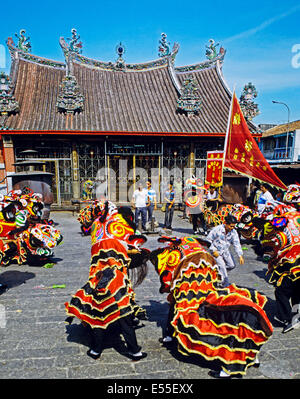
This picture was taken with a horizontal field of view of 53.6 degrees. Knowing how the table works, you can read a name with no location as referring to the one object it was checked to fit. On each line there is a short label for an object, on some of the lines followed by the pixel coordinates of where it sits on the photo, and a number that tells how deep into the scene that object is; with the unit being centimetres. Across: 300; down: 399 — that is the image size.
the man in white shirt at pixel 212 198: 986
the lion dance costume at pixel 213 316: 305
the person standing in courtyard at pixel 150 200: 1051
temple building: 1423
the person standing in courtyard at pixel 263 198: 881
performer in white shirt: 491
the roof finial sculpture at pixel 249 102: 1636
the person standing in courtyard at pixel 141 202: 1031
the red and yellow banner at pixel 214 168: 1070
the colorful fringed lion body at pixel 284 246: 428
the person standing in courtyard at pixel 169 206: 1050
